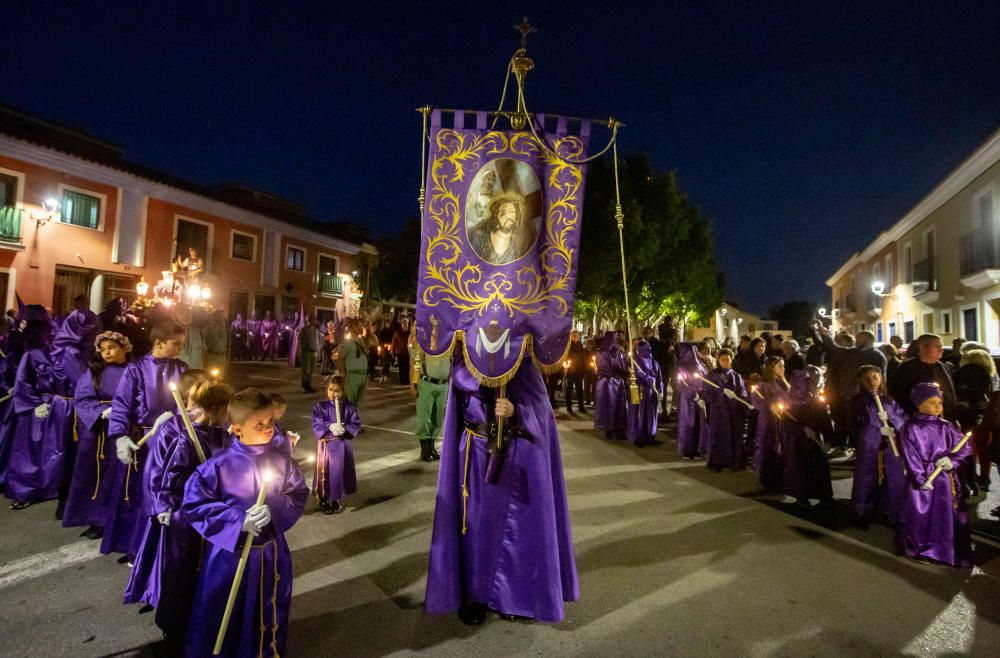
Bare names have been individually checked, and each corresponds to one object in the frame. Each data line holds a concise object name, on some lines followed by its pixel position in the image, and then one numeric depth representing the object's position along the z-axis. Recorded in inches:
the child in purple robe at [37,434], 210.2
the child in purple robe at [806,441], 232.7
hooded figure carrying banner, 129.3
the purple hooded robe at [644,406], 354.0
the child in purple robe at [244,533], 99.7
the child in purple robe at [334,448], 210.4
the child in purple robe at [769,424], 259.3
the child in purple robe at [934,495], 172.2
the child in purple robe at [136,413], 151.5
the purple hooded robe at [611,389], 379.9
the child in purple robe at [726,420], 294.4
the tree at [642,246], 865.5
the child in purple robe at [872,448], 202.7
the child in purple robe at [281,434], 126.4
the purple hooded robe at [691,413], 321.4
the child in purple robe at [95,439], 174.4
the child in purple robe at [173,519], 112.0
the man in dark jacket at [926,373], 237.1
